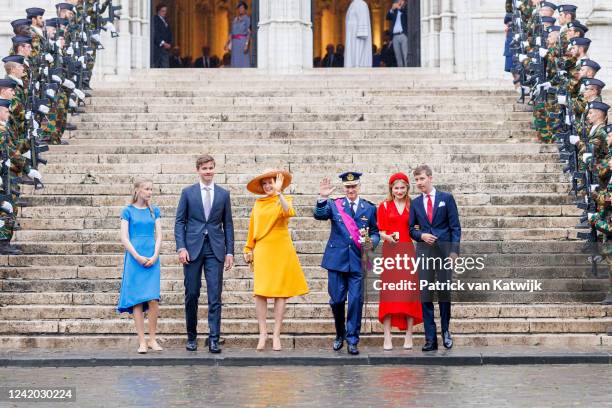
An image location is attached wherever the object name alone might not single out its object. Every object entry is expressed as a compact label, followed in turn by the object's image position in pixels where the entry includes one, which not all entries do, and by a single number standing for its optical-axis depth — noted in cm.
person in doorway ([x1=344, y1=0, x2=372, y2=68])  2717
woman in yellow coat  1388
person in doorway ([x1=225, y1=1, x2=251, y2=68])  2767
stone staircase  1435
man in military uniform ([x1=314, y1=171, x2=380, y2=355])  1378
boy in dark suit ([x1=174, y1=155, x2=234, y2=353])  1376
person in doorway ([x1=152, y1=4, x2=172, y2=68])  2650
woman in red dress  1386
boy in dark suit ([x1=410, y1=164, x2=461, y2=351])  1380
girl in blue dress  1364
